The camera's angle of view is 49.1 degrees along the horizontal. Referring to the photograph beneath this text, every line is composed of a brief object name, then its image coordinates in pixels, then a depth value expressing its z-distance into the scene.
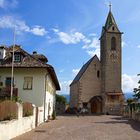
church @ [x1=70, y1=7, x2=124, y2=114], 30.22
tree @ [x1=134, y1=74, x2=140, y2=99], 17.14
